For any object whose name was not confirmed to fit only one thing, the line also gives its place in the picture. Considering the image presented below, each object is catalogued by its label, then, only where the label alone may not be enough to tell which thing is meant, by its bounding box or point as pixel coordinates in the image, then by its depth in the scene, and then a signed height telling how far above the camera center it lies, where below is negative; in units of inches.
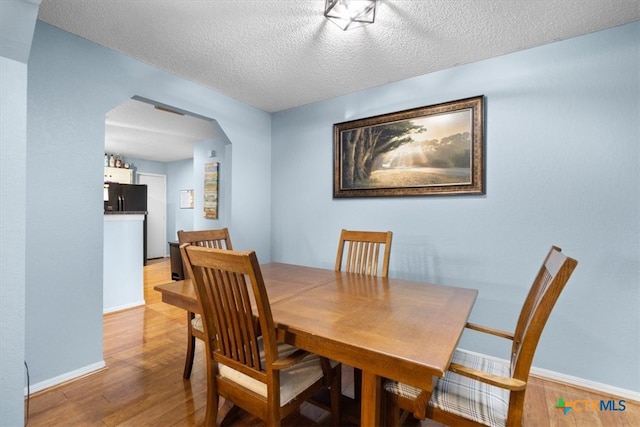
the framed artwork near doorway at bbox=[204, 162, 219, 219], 172.3 +12.2
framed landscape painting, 90.4 +20.9
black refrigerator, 215.1 +10.1
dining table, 35.4 -17.5
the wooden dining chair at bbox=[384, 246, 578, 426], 37.0 -27.4
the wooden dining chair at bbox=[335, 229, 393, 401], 80.0 -11.8
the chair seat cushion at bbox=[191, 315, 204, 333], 71.1 -29.0
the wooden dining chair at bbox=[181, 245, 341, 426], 42.9 -23.1
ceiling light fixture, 62.8 +45.9
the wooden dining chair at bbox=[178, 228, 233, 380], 72.7 -9.9
